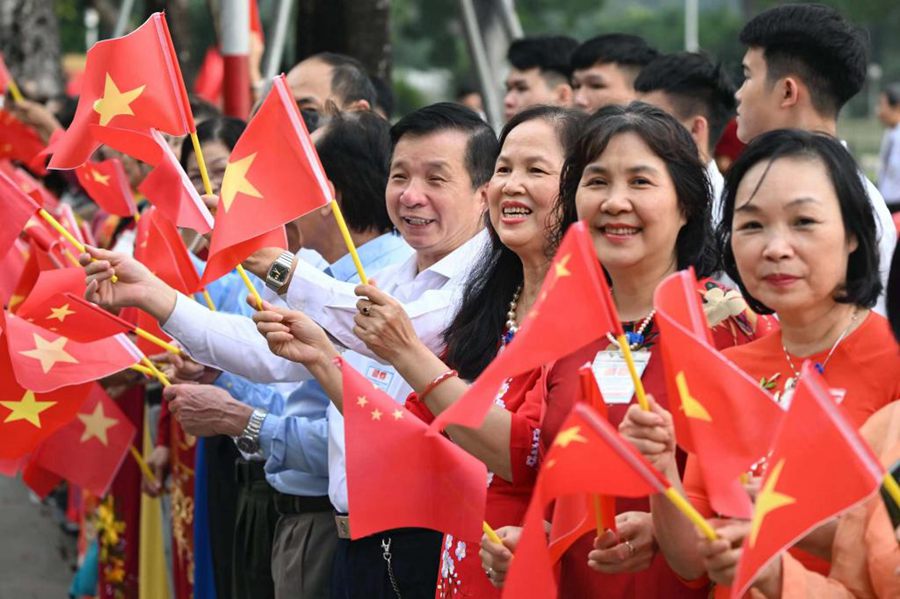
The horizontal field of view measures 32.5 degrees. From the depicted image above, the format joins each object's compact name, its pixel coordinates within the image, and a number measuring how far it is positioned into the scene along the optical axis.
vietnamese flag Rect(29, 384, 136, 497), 5.17
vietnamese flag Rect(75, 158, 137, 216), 5.31
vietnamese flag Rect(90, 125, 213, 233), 3.82
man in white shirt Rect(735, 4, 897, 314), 4.23
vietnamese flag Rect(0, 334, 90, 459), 4.35
